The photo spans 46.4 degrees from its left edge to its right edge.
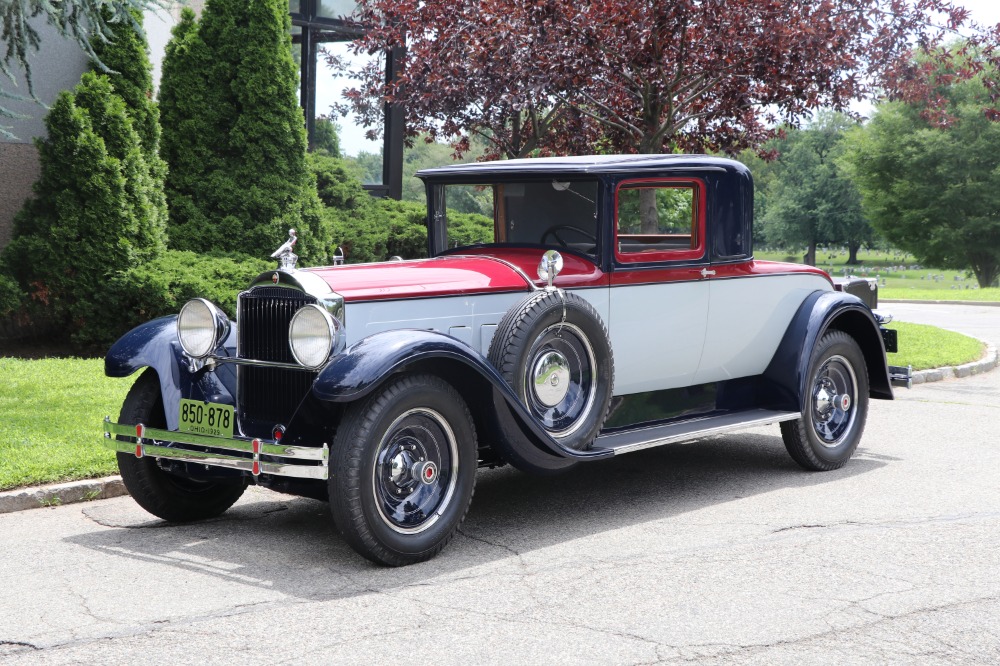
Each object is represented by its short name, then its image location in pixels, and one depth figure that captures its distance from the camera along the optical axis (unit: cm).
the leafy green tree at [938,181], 4369
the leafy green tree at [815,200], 6756
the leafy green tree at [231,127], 1320
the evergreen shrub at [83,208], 1164
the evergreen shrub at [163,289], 1155
